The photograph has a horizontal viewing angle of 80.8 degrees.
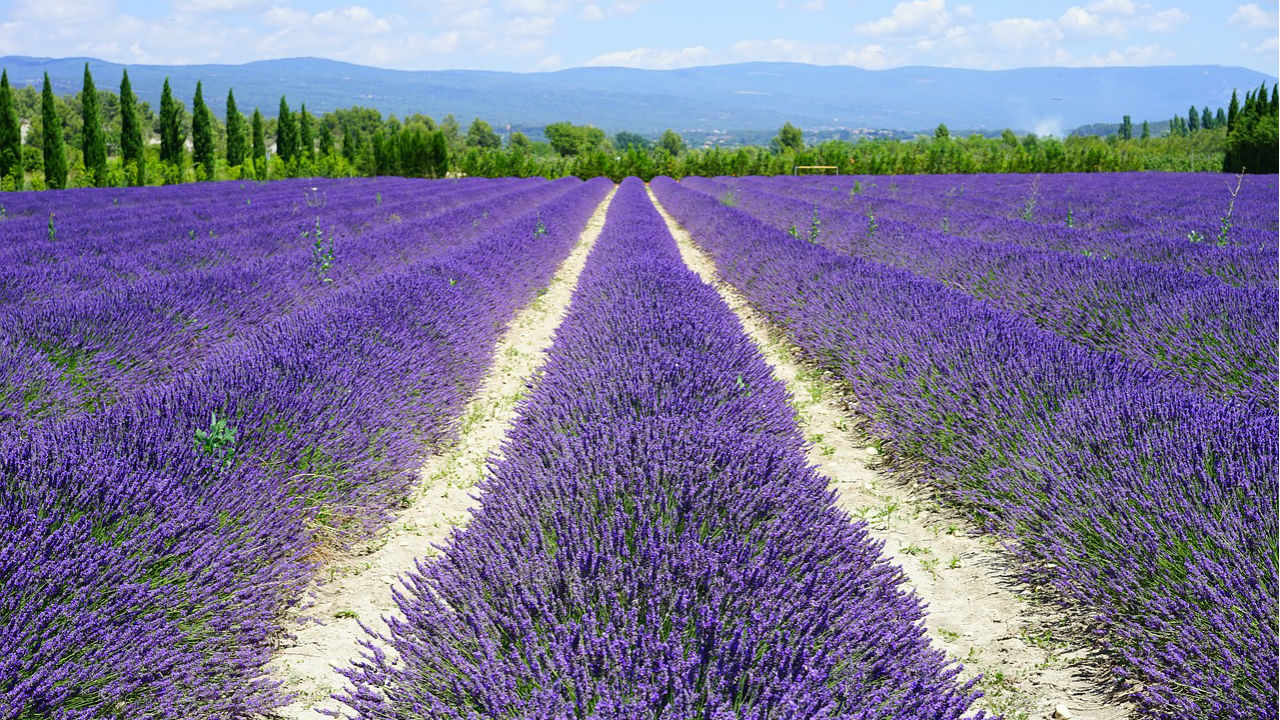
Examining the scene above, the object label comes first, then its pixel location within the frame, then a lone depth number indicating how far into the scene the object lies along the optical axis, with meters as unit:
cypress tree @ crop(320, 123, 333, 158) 42.59
